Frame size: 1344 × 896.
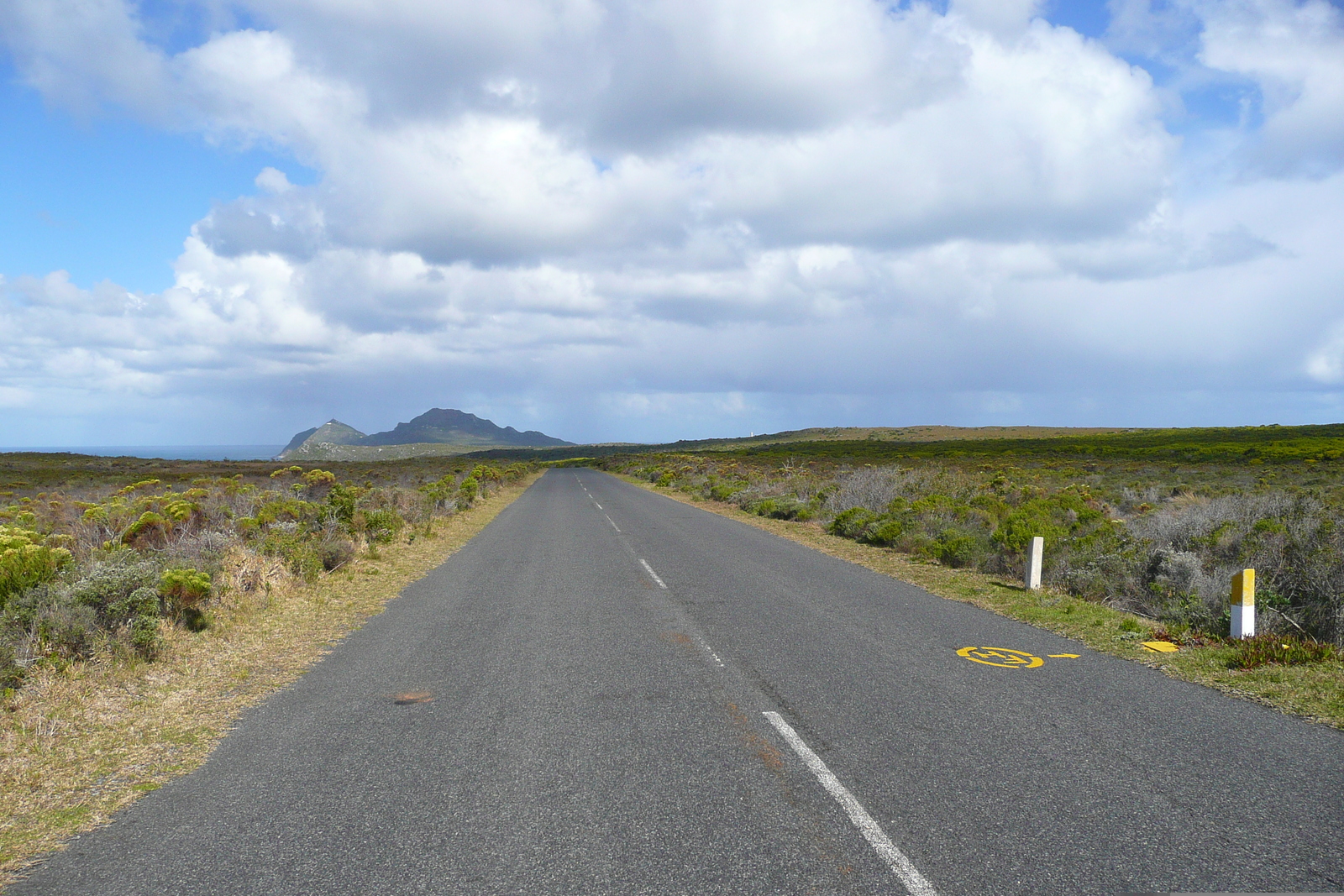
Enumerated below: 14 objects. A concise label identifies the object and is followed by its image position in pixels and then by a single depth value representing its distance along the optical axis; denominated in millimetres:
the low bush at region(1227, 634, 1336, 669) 6789
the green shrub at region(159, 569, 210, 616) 7871
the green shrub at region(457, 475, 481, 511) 27767
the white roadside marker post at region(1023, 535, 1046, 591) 10883
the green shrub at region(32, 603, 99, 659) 6496
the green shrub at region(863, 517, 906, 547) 15812
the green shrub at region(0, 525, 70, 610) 7457
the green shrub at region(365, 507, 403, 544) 15555
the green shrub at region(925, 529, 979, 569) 13180
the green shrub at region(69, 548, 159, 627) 7090
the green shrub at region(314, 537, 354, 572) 12703
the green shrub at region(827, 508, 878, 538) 17703
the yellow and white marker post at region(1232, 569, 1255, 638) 7527
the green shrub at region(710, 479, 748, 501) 31994
